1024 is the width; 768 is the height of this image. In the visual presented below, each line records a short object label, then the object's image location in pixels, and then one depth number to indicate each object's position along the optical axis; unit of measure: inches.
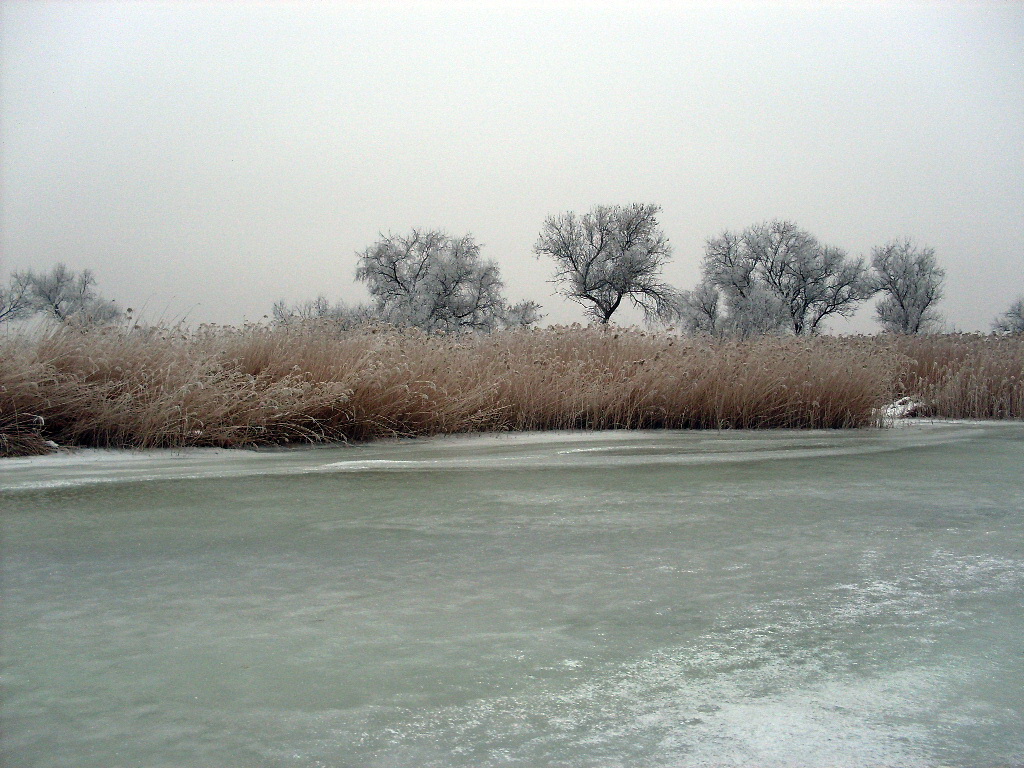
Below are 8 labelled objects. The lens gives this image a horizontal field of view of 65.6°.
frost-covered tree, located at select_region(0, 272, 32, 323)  1894.7
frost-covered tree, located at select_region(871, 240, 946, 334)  2169.0
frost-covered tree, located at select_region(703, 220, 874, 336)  2034.9
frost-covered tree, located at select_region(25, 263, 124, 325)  2071.9
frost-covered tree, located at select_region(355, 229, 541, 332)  1798.7
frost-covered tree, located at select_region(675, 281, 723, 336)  2034.8
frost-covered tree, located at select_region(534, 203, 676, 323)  1711.4
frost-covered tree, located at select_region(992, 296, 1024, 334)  2431.0
